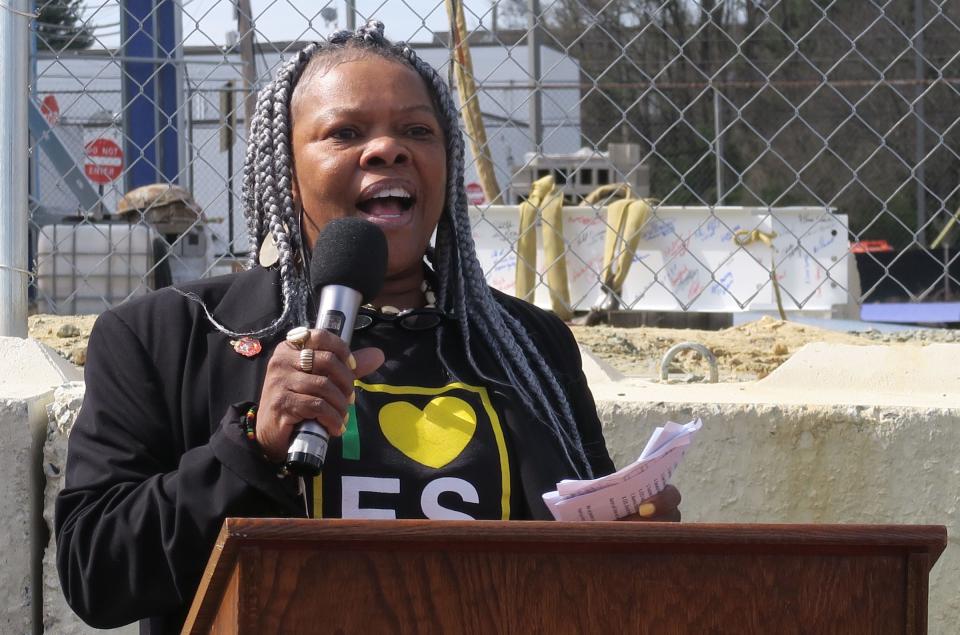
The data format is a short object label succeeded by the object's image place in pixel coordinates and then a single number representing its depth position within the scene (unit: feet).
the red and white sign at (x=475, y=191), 38.57
